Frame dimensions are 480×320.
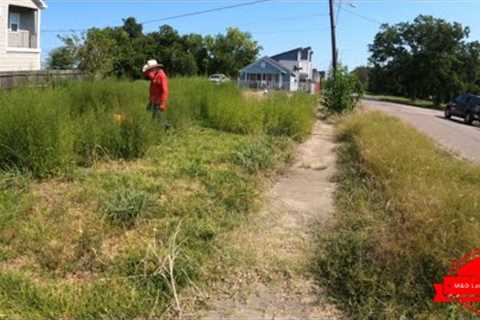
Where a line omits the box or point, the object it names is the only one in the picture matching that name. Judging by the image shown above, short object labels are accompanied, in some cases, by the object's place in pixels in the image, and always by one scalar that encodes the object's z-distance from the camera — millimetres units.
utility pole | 24500
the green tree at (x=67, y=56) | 20531
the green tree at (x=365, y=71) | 71500
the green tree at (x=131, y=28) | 68438
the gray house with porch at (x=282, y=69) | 63344
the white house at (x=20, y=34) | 21938
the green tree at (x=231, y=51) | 73750
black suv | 24980
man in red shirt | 9289
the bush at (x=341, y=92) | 19609
